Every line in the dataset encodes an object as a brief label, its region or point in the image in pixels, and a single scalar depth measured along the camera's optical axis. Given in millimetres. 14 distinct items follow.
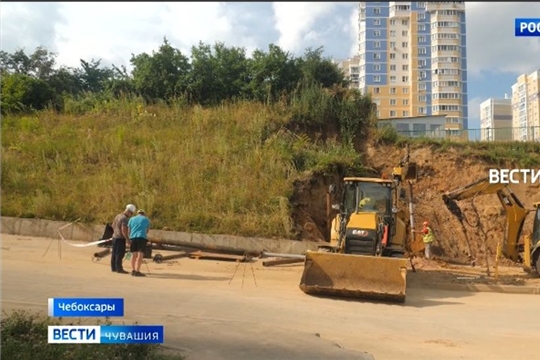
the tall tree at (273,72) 32859
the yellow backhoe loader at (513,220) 17359
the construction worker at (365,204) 14523
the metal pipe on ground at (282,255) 17262
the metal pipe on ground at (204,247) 18328
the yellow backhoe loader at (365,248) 12438
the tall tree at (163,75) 32781
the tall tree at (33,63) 42312
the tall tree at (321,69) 34469
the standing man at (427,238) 20948
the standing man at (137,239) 13820
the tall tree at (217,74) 32750
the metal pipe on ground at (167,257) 16250
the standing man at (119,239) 14031
